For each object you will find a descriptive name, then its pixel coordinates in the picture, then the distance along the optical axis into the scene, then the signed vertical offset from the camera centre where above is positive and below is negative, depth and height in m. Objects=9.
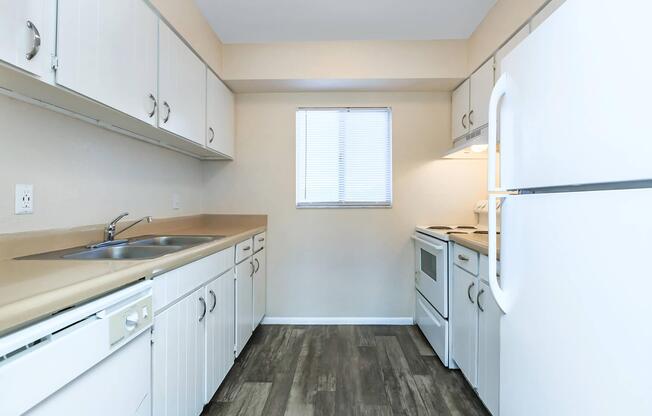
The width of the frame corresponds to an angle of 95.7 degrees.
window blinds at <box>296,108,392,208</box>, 2.86 +0.52
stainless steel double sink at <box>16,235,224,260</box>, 1.23 -0.20
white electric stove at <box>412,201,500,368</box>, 2.07 -0.52
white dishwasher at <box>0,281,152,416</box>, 0.59 -0.37
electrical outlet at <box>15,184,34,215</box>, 1.15 +0.03
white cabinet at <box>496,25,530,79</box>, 1.68 +1.02
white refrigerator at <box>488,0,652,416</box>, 0.56 -0.01
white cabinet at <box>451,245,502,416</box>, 1.50 -0.71
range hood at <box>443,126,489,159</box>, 2.09 +0.50
